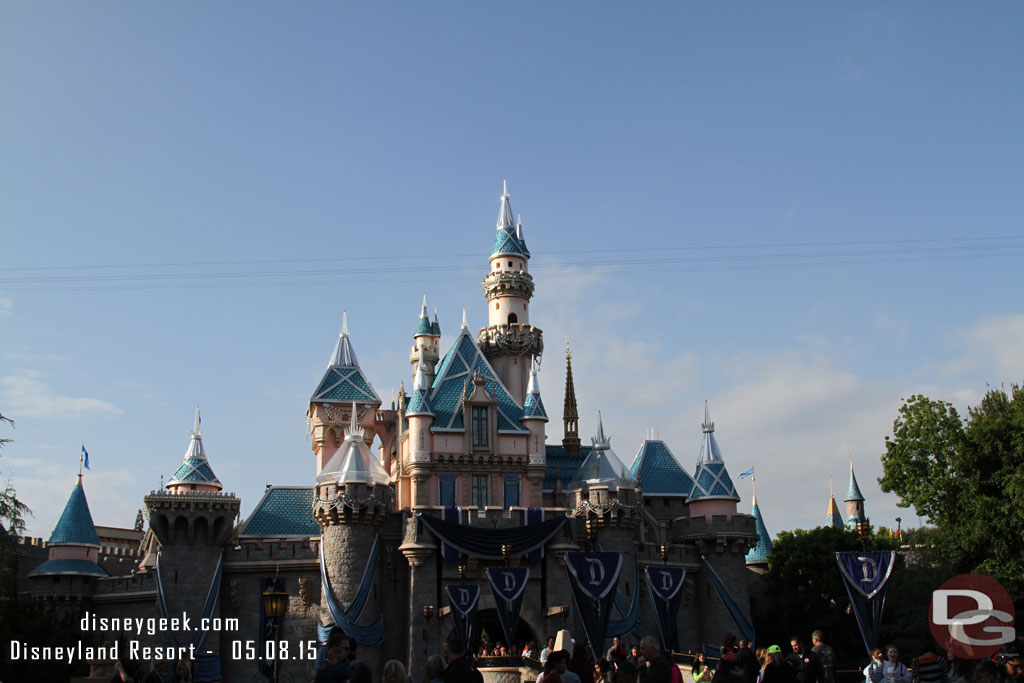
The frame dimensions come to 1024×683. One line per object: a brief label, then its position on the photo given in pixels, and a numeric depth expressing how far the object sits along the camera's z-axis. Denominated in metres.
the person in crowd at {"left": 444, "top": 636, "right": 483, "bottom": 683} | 11.87
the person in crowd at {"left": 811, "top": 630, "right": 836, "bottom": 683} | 17.75
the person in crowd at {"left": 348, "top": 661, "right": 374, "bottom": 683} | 12.07
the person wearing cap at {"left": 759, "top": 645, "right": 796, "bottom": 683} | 15.45
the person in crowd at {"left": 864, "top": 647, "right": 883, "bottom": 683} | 17.72
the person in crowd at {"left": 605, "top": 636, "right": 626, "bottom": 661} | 18.70
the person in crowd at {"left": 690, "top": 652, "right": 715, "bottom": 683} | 18.96
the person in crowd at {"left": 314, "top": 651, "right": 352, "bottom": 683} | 12.70
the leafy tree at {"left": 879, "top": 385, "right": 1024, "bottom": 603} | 39.44
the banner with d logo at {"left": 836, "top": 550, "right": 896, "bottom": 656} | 26.70
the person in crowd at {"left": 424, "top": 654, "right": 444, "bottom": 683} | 12.50
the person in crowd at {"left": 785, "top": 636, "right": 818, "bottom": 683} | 17.56
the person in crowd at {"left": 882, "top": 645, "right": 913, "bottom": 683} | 17.34
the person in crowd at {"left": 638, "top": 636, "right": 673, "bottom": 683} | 13.29
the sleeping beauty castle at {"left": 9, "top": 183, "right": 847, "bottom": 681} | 40.56
